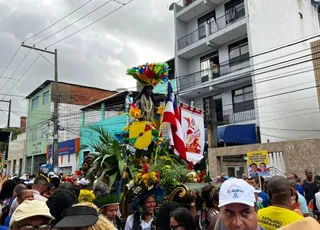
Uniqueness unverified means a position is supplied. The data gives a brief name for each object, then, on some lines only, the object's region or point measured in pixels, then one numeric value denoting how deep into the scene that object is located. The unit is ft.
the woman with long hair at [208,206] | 10.45
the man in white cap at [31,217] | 6.83
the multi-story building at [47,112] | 94.99
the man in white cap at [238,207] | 6.26
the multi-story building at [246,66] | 55.98
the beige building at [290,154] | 36.42
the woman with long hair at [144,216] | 11.73
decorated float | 13.08
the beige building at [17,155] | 111.55
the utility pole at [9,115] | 97.95
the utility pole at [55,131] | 55.77
